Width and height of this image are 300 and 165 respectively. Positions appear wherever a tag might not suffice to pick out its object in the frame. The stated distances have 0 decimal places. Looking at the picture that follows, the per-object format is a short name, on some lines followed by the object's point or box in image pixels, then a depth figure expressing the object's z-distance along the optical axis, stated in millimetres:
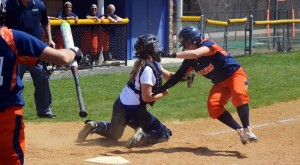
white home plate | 11277
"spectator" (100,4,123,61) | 27338
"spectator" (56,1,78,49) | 25775
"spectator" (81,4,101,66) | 26509
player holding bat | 7419
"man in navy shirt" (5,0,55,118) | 15433
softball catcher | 12393
